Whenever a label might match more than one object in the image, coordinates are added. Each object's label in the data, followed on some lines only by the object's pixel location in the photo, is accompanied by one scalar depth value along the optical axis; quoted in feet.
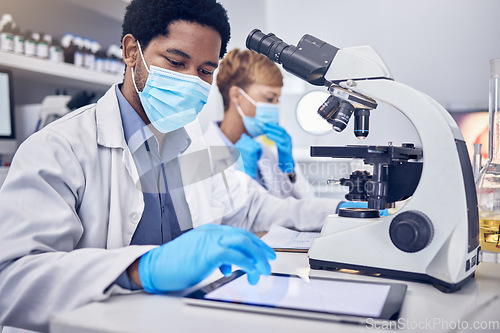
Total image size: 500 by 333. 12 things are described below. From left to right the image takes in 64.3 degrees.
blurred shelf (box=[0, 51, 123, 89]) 6.59
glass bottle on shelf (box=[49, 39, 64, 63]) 7.34
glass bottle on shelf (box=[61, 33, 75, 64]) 7.85
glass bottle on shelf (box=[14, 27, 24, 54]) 6.78
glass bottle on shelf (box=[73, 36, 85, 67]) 7.86
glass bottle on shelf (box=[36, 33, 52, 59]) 7.14
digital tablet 1.92
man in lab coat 2.31
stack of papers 3.63
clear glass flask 3.28
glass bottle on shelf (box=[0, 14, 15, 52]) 6.59
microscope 2.45
